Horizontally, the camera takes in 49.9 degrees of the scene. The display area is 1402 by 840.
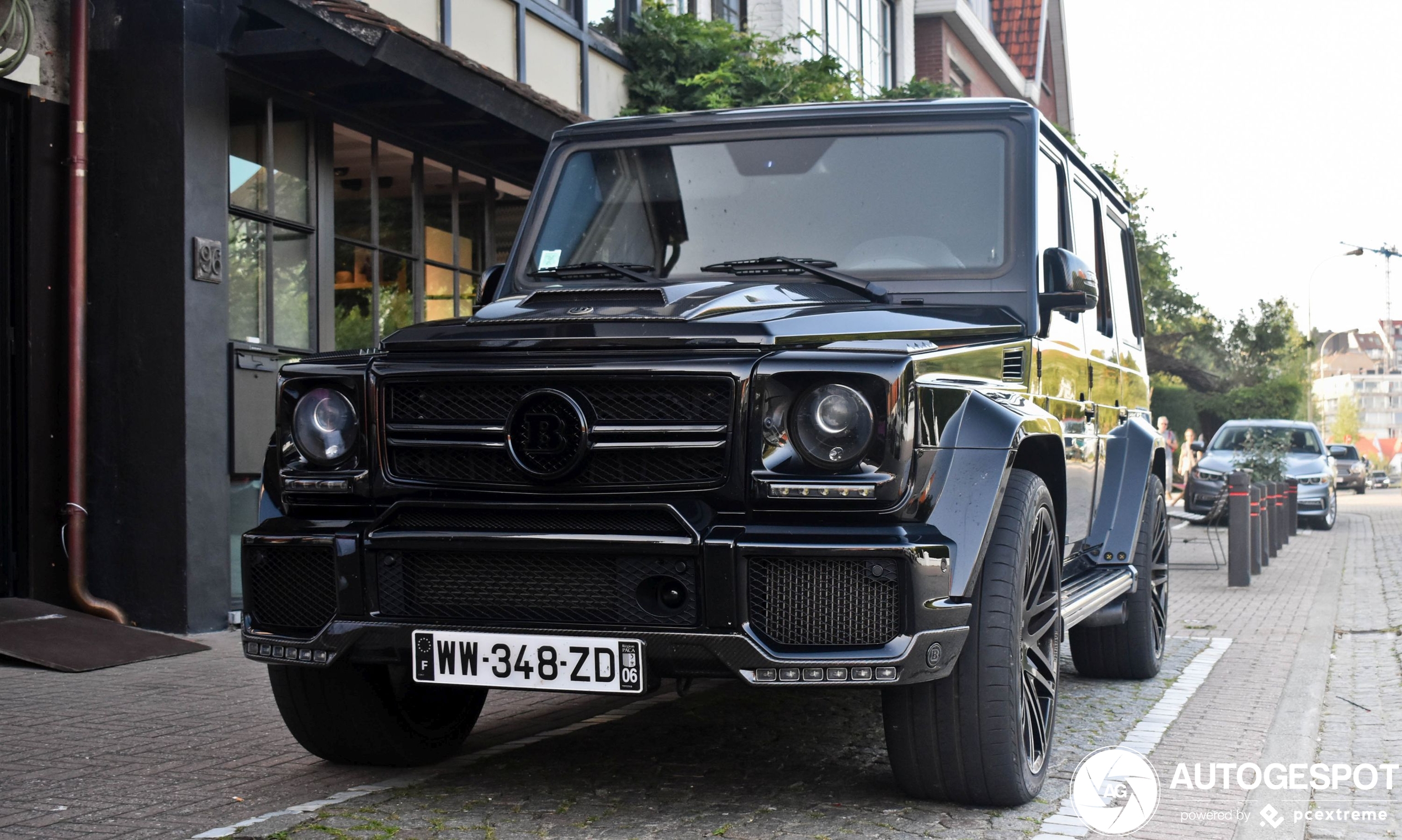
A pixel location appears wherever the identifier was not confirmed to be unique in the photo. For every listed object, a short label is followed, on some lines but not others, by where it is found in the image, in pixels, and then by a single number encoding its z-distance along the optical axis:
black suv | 3.71
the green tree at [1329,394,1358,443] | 102.51
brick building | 28.56
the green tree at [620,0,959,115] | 14.62
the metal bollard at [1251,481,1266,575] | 14.77
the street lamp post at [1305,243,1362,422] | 51.59
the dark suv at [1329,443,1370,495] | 46.66
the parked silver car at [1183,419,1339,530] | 21.73
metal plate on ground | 7.50
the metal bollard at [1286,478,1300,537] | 20.20
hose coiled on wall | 7.96
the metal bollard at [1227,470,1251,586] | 13.22
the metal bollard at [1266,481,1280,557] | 17.00
